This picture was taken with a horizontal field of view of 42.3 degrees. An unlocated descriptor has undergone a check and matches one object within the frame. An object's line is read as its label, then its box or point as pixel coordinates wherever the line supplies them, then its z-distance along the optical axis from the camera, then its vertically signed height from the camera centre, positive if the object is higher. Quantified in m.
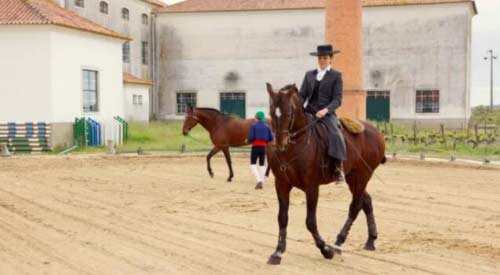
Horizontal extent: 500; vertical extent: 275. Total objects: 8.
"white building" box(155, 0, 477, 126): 38.50 +3.30
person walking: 15.35 -0.85
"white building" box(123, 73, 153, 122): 36.34 +0.51
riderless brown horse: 16.72 -0.54
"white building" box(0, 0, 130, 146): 25.58 +1.67
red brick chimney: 25.00 +2.47
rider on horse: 8.02 +0.14
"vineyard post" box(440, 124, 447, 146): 25.30 -1.23
